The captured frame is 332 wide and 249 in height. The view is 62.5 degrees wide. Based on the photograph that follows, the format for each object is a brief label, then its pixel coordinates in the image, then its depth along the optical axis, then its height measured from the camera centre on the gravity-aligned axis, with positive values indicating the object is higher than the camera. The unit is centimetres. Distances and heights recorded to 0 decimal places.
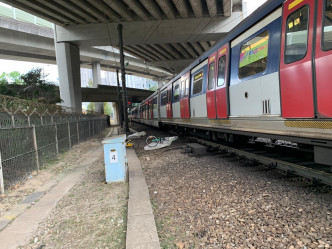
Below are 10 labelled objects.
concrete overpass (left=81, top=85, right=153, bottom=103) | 4733 +433
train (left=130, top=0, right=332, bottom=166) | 384 +52
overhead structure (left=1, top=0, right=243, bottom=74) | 2050 +804
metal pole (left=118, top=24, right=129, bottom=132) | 1869 +248
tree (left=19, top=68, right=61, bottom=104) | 1930 +247
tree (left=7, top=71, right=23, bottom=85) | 2131 +647
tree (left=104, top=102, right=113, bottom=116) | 12264 +371
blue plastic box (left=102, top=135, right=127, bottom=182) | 620 -98
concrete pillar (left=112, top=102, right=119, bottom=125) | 7918 +63
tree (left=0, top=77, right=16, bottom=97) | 1809 +223
